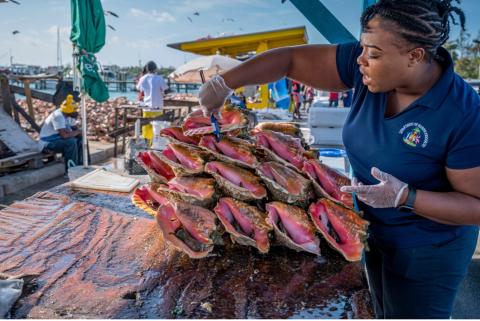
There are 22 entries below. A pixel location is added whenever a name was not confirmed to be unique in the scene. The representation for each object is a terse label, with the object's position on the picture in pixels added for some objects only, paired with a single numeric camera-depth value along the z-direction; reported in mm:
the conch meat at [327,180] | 1784
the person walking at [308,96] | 22281
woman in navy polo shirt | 1456
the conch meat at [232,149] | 1833
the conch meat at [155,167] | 2054
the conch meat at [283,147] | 1914
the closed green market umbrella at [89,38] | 5801
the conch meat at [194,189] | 1771
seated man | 7793
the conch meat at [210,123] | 1914
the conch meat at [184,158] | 1851
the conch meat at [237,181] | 1750
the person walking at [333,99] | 11891
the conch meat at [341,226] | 1603
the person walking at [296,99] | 16562
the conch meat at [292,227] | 1683
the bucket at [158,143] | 3779
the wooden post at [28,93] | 8883
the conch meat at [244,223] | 1666
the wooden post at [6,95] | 8316
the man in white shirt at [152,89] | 8820
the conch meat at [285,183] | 1747
